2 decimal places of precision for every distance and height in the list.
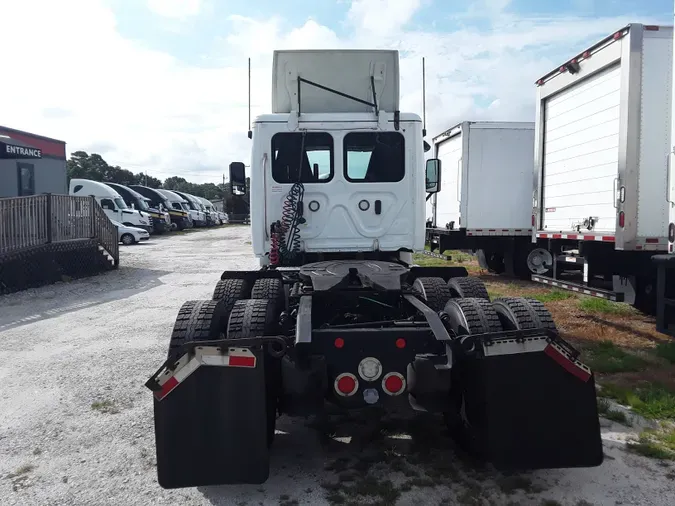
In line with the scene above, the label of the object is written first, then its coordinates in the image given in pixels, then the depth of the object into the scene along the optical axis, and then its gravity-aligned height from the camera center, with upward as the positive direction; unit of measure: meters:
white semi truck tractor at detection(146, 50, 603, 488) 3.19 -0.88
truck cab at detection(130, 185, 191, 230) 37.78 +0.76
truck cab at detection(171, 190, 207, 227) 44.08 +0.62
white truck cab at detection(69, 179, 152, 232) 29.22 +0.85
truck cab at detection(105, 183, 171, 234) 32.75 +0.63
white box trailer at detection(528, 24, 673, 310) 6.92 +0.80
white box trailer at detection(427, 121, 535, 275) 13.24 +0.88
